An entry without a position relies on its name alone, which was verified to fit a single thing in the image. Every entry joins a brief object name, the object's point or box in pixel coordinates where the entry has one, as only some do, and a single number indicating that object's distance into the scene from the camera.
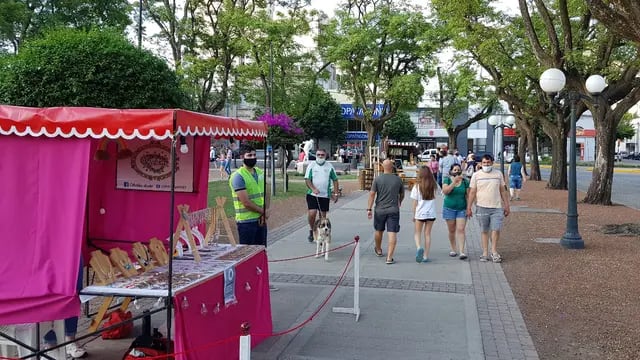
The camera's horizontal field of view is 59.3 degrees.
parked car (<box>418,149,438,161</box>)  54.96
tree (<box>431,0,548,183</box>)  20.28
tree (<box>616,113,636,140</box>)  74.51
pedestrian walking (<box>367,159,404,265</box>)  9.13
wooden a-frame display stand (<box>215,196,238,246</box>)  6.02
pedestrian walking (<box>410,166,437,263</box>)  9.52
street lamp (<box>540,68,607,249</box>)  10.84
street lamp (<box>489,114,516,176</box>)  28.16
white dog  9.56
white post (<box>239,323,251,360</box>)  3.44
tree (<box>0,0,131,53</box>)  25.19
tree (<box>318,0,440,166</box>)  32.75
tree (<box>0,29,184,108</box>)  10.30
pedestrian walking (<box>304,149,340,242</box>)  10.26
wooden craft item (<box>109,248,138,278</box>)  4.60
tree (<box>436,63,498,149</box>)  36.94
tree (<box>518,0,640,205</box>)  15.52
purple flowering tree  20.42
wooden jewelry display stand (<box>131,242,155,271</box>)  4.93
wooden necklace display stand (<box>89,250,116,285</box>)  4.38
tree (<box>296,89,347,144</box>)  62.64
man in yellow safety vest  7.04
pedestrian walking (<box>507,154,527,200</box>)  20.09
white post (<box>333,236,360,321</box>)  6.30
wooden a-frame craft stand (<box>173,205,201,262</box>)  5.17
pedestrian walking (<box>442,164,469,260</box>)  9.72
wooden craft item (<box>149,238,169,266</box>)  5.10
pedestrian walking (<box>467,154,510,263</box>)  9.36
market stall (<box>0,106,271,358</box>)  3.94
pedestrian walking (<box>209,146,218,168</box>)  47.86
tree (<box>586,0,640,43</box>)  9.48
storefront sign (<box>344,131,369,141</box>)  73.19
